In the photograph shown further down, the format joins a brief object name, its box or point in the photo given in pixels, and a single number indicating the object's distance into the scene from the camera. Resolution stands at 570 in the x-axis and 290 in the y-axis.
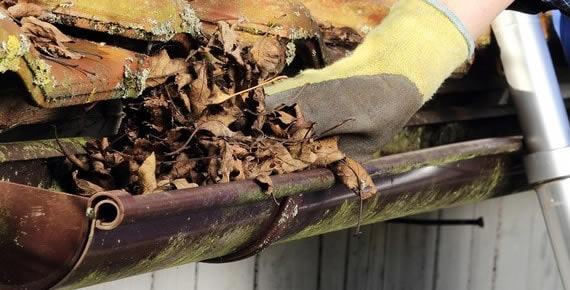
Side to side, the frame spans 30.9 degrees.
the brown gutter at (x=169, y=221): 1.09
